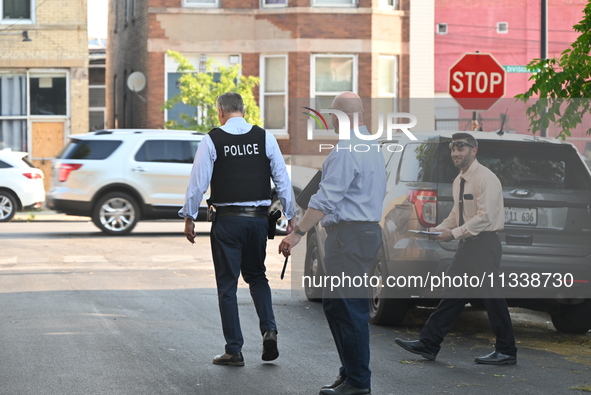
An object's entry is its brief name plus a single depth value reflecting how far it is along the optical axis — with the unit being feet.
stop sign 62.03
